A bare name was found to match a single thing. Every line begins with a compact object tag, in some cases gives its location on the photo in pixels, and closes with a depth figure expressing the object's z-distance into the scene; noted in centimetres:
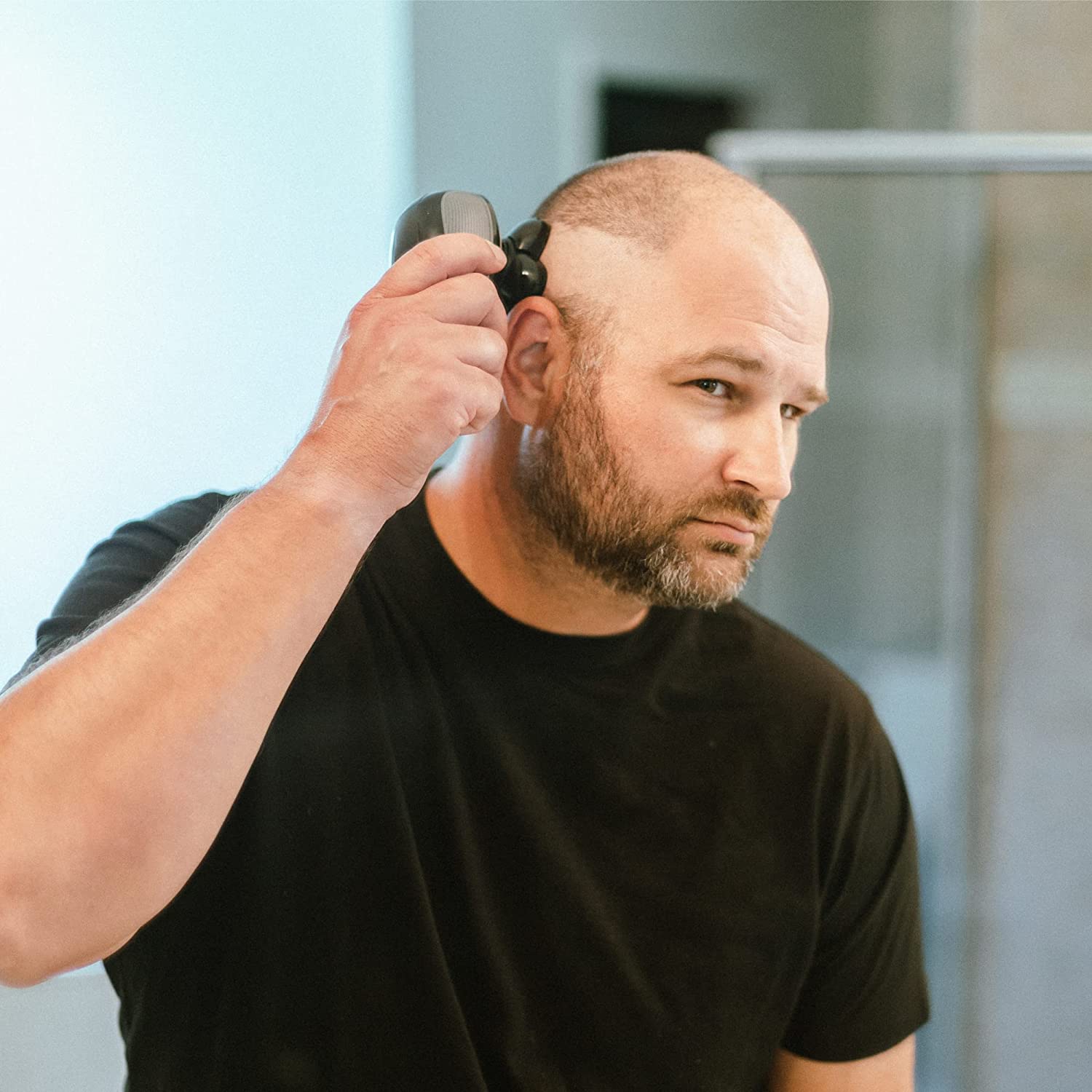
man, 89
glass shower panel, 164
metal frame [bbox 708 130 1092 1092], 139
